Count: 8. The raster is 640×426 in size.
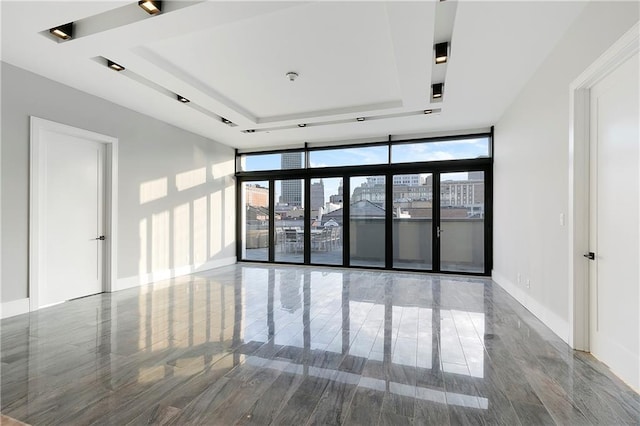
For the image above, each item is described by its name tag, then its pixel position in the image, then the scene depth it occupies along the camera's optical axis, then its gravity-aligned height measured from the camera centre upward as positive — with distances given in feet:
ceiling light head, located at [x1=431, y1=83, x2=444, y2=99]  14.52 +5.97
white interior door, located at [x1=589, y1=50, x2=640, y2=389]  7.11 -0.22
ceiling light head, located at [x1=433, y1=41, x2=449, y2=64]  11.06 +5.93
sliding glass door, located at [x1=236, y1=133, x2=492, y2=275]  20.44 +0.55
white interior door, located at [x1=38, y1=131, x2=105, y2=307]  13.69 -0.29
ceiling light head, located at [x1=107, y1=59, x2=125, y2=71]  12.14 +5.83
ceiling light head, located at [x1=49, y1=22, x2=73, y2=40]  9.98 +5.90
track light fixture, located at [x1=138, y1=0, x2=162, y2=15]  8.57 +5.81
